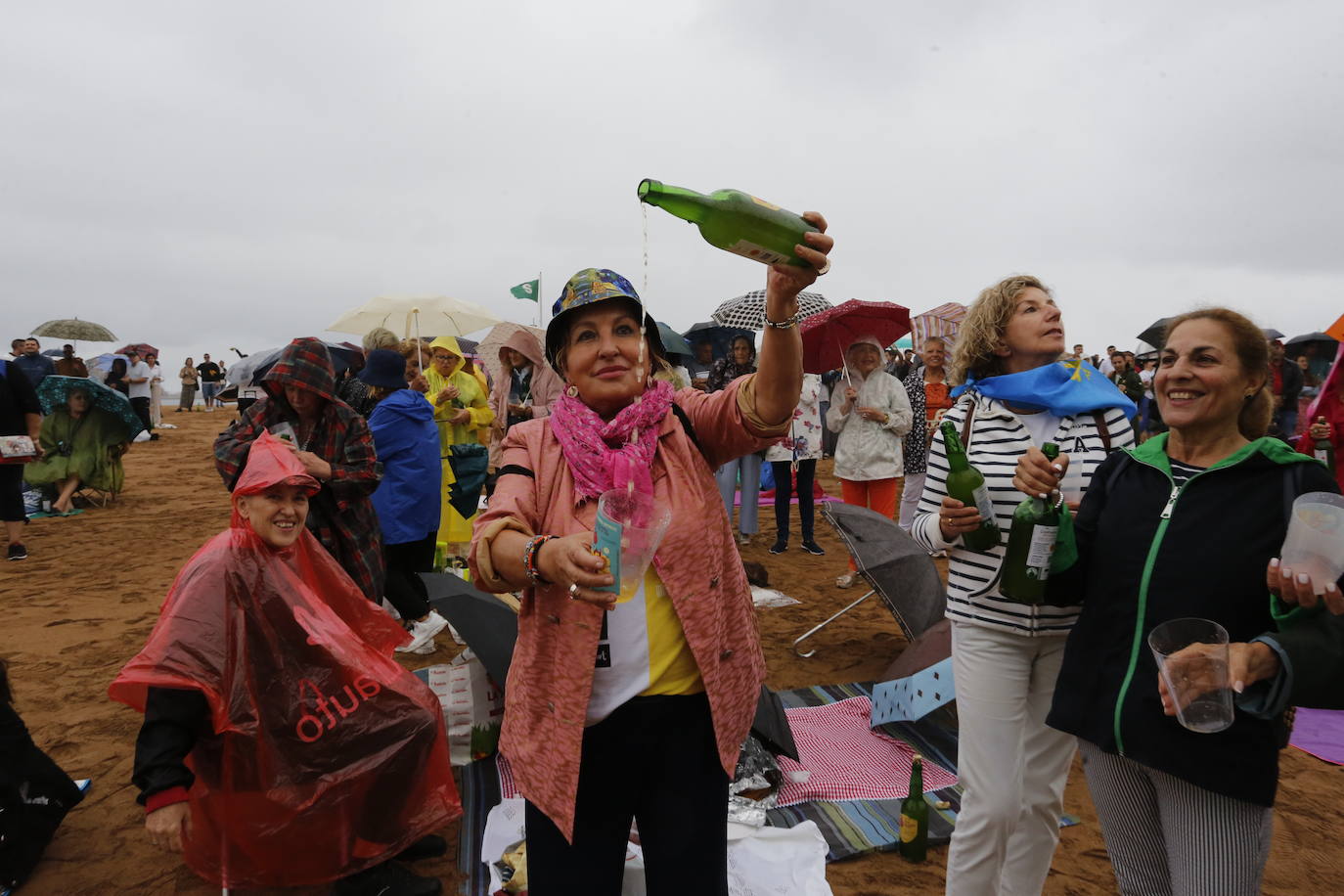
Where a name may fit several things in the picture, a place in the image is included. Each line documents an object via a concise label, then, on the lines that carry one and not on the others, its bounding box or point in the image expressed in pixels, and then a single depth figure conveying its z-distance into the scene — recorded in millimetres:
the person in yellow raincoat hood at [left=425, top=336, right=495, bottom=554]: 6875
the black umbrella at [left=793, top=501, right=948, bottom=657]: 4891
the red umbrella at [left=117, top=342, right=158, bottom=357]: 22766
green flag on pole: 15836
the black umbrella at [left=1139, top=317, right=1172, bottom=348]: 9100
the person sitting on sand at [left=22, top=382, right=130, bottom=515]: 10938
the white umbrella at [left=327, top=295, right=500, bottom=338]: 9648
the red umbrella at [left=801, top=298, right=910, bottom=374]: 6816
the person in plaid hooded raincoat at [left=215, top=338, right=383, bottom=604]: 3676
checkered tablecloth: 3898
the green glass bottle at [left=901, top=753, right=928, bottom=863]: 3359
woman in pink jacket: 1712
